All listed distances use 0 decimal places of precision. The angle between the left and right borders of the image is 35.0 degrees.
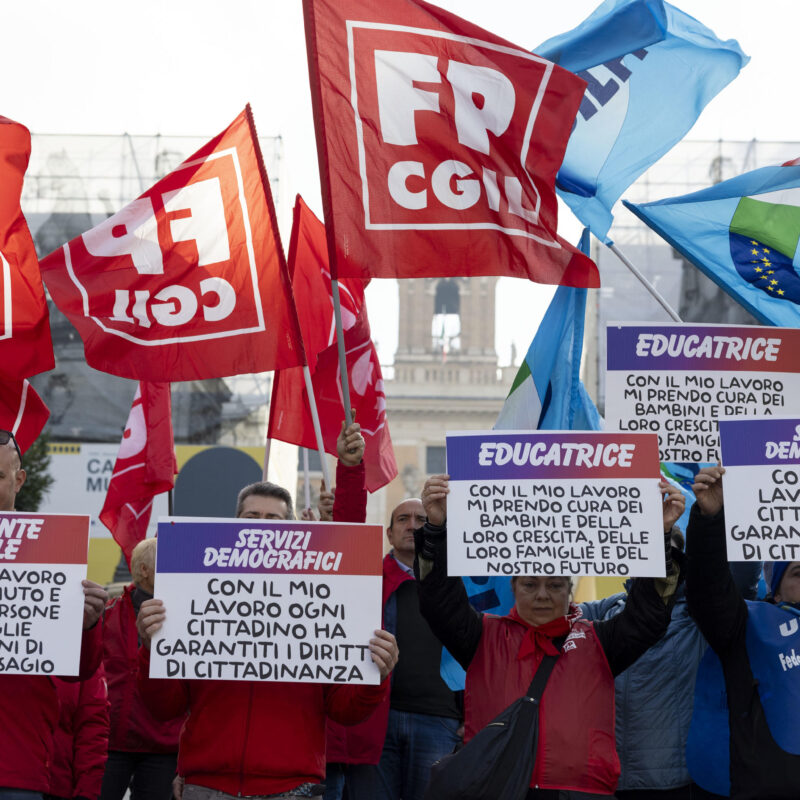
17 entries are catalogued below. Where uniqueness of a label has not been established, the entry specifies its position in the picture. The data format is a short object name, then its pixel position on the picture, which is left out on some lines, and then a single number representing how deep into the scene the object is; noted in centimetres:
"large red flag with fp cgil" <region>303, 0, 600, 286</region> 479
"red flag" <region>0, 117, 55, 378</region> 528
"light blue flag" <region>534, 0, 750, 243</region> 596
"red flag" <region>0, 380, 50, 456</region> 540
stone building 6731
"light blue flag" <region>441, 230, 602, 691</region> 589
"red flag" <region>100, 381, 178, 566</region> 642
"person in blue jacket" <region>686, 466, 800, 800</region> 371
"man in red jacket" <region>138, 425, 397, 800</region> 374
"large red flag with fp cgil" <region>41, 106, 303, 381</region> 545
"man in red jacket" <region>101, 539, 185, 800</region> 510
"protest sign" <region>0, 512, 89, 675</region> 377
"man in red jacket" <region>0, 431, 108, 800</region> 371
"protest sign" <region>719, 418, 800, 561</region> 395
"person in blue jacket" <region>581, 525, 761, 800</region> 450
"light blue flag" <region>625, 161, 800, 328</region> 565
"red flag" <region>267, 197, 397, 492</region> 608
